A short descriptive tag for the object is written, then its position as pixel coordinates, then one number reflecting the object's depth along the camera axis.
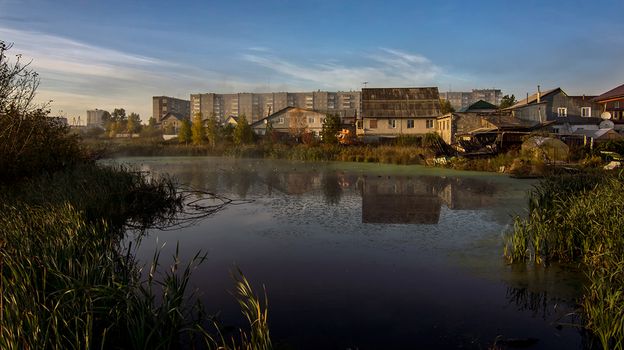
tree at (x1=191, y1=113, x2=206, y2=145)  51.75
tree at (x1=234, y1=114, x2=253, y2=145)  47.78
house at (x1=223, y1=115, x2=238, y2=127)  60.20
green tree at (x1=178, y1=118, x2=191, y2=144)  53.66
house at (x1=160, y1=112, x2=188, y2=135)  81.18
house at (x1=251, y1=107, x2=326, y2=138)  55.55
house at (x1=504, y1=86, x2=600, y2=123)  40.41
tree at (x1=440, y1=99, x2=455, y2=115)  56.76
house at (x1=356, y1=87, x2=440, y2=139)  45.56
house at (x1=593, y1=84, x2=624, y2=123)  39.20
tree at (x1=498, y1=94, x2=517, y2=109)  57.76
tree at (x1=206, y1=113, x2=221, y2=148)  50.00
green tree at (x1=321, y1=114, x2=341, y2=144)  40.78
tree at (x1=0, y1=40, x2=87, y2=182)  9.63
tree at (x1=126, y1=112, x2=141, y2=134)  78.81
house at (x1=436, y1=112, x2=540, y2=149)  29.33
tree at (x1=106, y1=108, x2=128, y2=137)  76.19
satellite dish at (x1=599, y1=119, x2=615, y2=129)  31.81
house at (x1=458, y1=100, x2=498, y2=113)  47.43
